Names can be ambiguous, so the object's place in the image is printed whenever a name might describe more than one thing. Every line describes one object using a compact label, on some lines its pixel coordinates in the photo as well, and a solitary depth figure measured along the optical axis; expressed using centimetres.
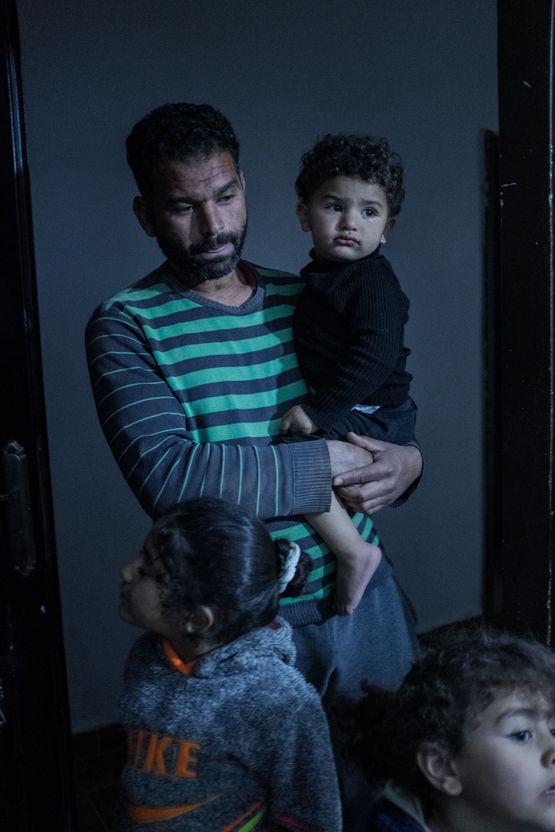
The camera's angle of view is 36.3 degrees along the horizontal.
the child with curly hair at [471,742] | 116
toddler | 144
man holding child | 132
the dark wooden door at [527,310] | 123
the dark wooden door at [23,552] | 173
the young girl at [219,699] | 126
